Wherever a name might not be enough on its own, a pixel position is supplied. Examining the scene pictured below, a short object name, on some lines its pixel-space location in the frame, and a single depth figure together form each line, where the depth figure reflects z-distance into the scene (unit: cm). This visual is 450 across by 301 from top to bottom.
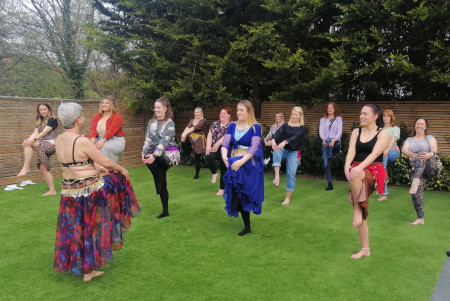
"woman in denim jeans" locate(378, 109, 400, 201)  662
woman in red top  512
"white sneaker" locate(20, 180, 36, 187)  814
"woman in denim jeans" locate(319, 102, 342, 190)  736
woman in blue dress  459
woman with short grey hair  323
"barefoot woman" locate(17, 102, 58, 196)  695
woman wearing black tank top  371
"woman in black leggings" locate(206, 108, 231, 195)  692
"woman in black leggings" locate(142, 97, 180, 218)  508
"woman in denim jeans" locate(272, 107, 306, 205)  631
